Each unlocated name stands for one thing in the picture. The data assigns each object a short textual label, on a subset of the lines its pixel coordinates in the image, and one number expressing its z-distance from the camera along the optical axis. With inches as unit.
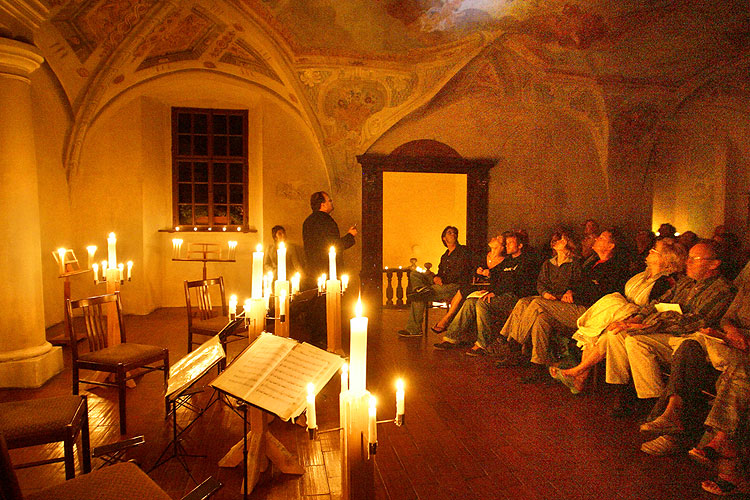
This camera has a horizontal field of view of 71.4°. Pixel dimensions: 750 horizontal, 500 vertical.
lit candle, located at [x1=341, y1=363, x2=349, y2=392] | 79.6
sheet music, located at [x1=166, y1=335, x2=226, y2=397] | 105.4
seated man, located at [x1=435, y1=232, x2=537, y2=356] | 232.7
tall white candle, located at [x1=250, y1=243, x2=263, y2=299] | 117.0
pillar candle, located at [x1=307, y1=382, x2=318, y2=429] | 74.1
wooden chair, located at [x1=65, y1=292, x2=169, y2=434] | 152.2
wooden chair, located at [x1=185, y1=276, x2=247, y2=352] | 207.5
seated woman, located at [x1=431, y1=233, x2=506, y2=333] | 246.5
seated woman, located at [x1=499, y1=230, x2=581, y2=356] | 208.8
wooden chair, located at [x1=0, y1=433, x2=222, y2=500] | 79.3
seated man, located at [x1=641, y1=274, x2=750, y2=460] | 137.9
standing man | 265.4
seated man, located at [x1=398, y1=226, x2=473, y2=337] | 265.7
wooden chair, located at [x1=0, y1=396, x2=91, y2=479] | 104.3
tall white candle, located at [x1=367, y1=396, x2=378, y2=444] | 73.1
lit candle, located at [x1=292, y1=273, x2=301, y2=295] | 150.6
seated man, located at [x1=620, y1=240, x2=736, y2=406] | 152.1
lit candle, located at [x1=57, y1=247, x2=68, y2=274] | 231.1
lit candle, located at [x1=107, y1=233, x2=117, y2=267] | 191.6
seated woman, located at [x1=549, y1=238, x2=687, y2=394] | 175.8
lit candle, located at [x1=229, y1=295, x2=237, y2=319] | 128.1
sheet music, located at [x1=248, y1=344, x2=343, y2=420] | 92.4
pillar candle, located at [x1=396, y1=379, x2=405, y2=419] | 76.1
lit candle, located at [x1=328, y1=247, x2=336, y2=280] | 130.3
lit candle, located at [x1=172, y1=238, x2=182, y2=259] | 329.9
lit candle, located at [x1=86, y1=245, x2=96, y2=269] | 235.5
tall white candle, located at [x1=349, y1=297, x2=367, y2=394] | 71.1
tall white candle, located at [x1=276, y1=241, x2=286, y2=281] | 116.8
